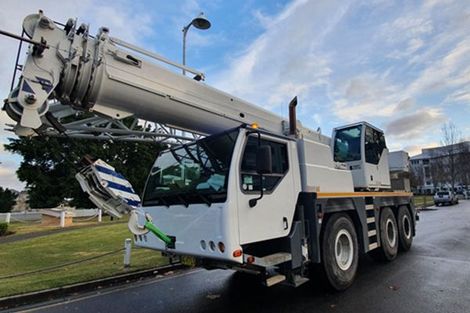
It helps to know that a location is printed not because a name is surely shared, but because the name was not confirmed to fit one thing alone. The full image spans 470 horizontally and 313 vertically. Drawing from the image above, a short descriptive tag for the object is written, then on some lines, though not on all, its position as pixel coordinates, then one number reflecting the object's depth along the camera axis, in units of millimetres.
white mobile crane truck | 3846
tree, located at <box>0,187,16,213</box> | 34356
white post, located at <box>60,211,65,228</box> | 19547
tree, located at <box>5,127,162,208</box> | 30312
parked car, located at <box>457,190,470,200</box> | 57044
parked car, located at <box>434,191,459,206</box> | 36634
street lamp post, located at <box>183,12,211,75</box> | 8562
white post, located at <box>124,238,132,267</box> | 7449
